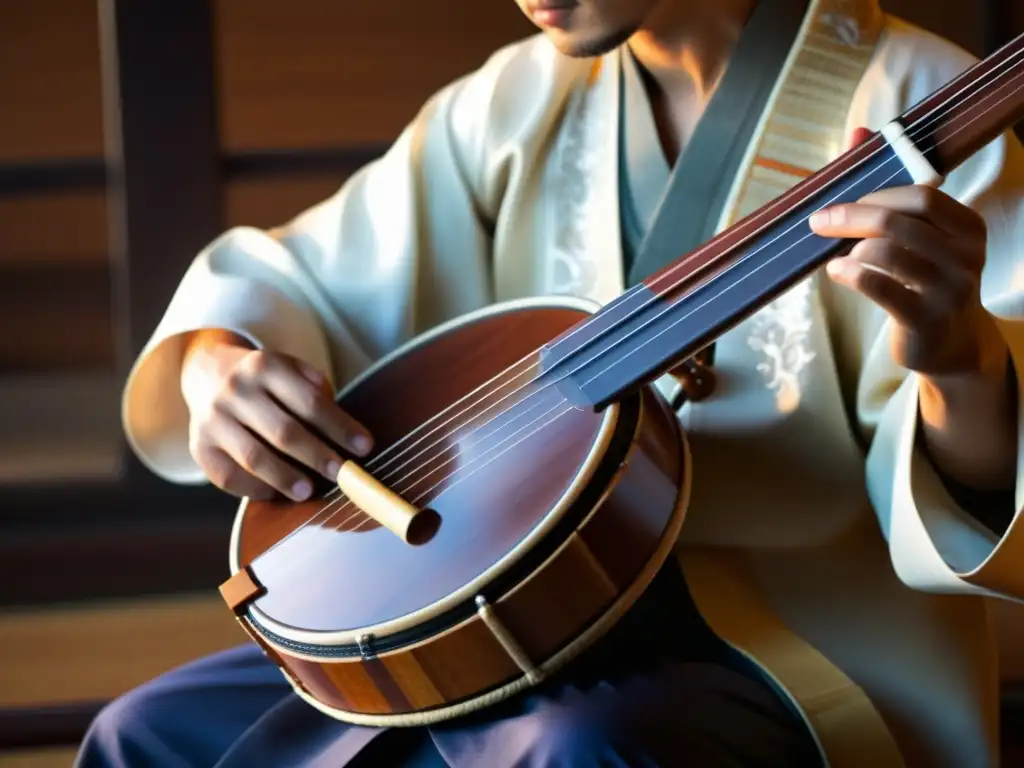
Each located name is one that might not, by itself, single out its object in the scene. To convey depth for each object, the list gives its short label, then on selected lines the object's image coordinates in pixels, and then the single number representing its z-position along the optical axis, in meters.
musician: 1.83
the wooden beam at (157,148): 3.35
